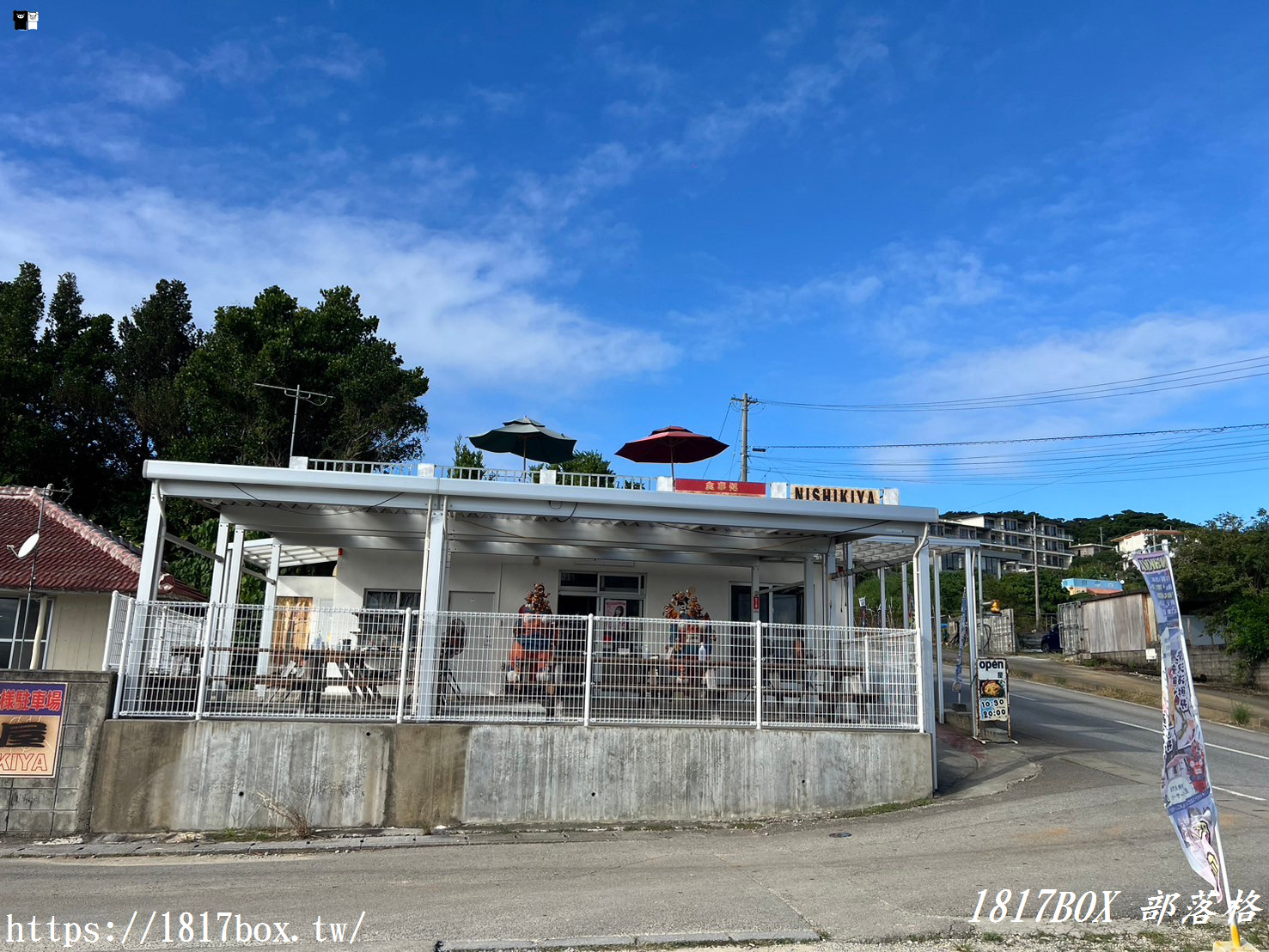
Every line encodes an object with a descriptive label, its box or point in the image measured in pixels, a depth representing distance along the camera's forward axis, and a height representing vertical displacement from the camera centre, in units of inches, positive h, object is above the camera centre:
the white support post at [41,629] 666.2 -2.2
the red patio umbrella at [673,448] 566.9 +129.5
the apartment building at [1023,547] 3250.5 +456.7
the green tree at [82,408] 1132.5 +284.3
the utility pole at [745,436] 1154.7 +277.6
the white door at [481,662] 392.2 -9.3
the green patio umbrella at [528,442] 555.5 +128.1
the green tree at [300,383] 1050.7 +305.4
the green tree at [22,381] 1053.8 +296.1
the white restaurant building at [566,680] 379.9 -16.8
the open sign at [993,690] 563.2 -21.3
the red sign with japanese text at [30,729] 360.5 -42.1
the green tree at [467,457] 1321.4 +278.2
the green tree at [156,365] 1158.3 +370.1
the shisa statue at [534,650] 392.5 -3.5
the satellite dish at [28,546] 486.3 +43.8
